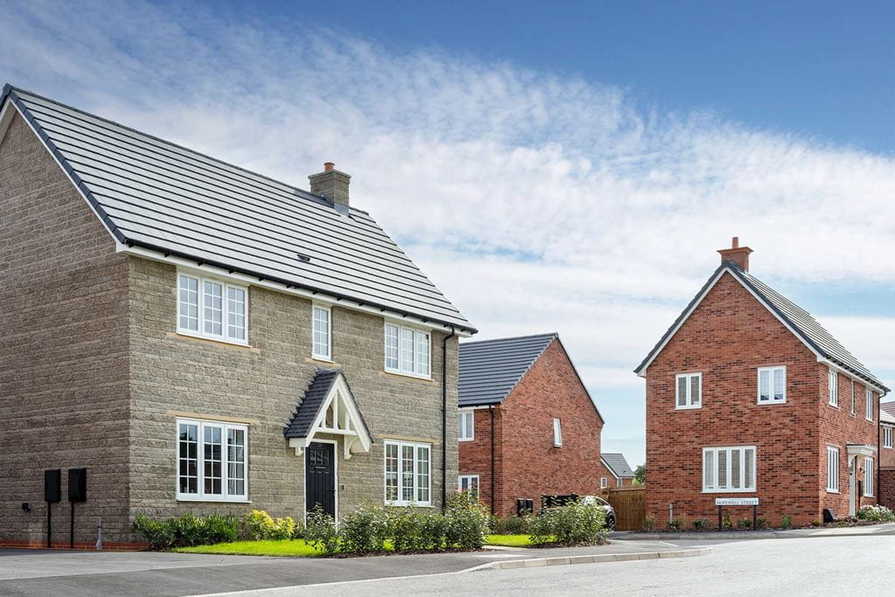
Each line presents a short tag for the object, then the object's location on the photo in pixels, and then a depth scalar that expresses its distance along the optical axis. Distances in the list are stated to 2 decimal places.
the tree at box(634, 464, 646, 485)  90.88
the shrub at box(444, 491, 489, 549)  22.86
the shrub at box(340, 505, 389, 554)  20.72
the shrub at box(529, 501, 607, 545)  25.22
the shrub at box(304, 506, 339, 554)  20.50
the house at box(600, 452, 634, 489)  84.06
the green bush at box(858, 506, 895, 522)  43.81
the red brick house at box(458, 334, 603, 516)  43.56
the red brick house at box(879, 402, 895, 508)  51.62
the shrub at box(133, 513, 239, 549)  22.66
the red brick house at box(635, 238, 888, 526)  40.94
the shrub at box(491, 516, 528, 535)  34.50
